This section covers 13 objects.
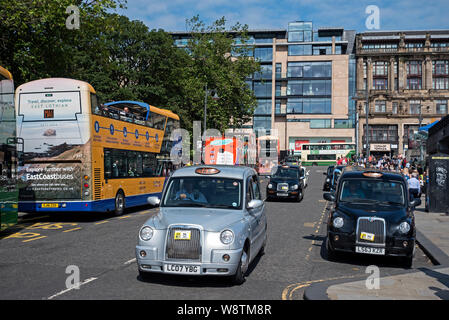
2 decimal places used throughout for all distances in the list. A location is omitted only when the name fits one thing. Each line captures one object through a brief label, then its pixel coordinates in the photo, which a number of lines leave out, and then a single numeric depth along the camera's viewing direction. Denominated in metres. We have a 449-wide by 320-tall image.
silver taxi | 6.73
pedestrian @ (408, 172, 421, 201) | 21.61
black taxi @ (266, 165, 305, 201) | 22.98
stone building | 88.06
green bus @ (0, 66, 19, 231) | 11.34
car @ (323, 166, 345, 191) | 30.81
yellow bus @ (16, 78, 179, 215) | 14.47
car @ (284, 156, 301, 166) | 61.73
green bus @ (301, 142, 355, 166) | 77.19
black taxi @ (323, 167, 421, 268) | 8.88
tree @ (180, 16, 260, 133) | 46.50
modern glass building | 91.19
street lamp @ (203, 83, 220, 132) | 46.89
